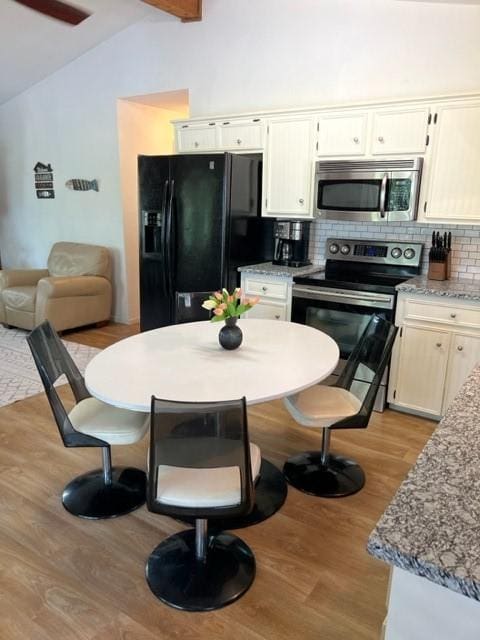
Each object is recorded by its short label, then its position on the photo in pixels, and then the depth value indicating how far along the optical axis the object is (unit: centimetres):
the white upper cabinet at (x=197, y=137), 407
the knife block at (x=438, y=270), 329
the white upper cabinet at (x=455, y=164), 294
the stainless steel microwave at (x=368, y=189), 317
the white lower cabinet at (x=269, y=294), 361
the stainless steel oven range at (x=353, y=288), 320
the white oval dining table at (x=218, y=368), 177
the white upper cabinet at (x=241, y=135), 381
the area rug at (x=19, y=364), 366
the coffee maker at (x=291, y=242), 386
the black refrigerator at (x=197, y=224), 374
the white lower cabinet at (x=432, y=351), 294
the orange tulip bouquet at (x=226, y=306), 220
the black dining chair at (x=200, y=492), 144
